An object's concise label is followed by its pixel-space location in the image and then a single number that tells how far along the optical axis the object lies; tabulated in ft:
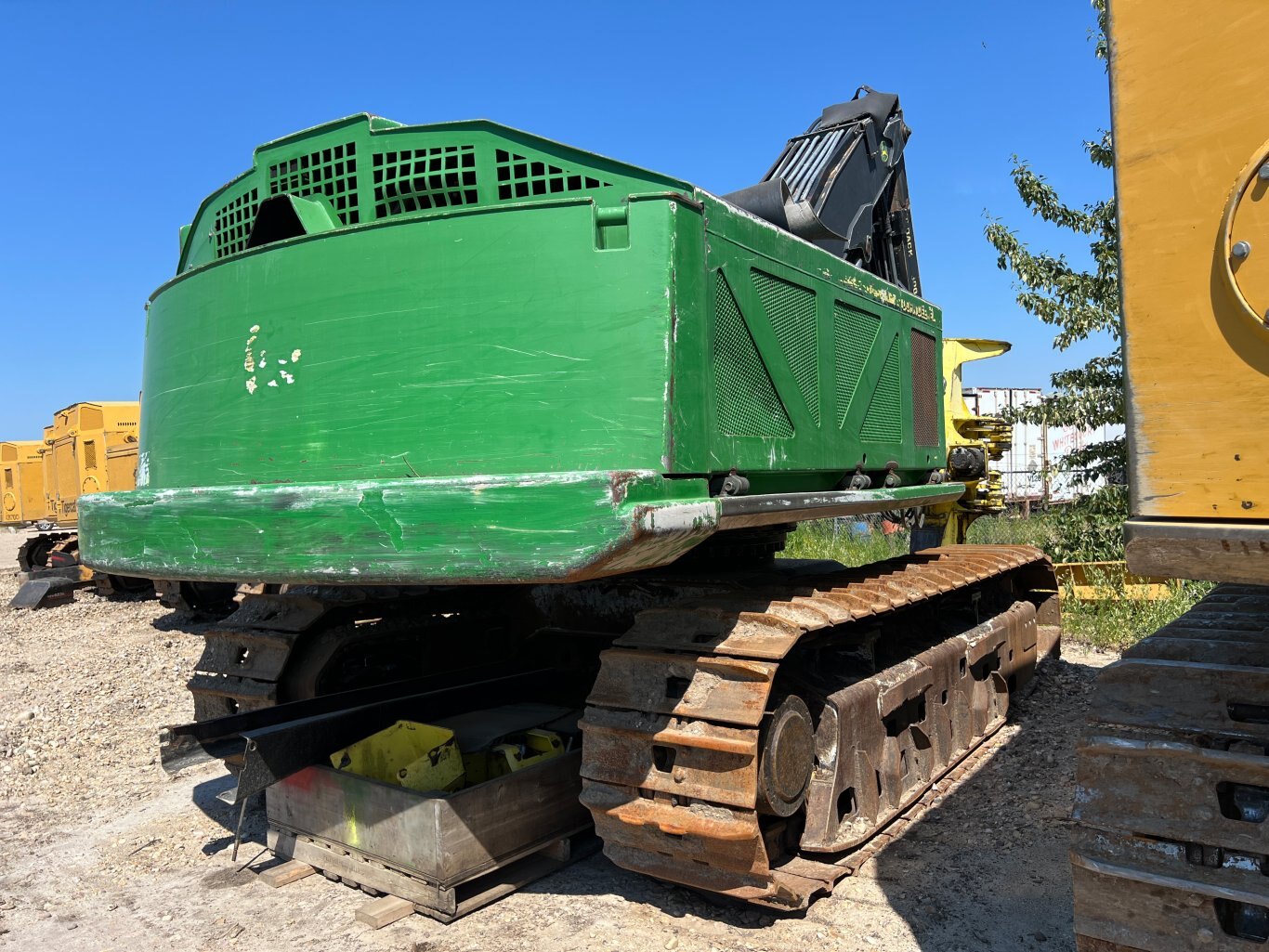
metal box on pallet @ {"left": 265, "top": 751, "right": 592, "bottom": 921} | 12.02
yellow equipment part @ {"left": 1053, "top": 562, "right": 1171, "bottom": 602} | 29.32
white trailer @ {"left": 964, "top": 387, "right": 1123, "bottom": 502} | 78.09
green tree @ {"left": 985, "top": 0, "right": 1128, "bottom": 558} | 35.12
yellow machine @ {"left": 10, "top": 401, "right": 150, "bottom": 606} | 50.60
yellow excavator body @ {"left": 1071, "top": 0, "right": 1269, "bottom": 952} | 6.08
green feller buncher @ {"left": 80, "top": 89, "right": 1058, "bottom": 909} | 9.73
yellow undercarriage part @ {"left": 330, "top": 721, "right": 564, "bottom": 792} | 13.92
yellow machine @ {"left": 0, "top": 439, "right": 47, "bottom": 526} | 71.82
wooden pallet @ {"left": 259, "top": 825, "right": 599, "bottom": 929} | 12.13
